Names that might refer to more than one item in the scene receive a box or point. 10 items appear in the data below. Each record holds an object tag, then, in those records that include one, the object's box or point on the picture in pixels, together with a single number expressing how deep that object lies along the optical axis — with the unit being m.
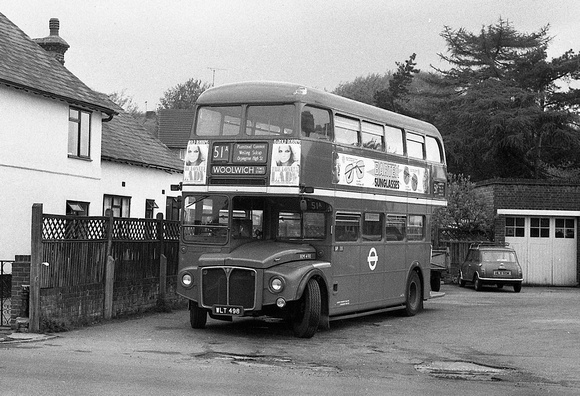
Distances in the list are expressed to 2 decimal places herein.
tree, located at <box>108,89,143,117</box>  89.58
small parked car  31.52
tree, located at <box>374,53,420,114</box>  63.50
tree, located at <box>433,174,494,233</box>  37.53
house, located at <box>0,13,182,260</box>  23.34
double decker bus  15.78
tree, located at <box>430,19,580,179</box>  45.09
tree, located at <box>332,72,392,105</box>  82.69
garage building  37.16
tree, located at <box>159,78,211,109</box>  100.75
